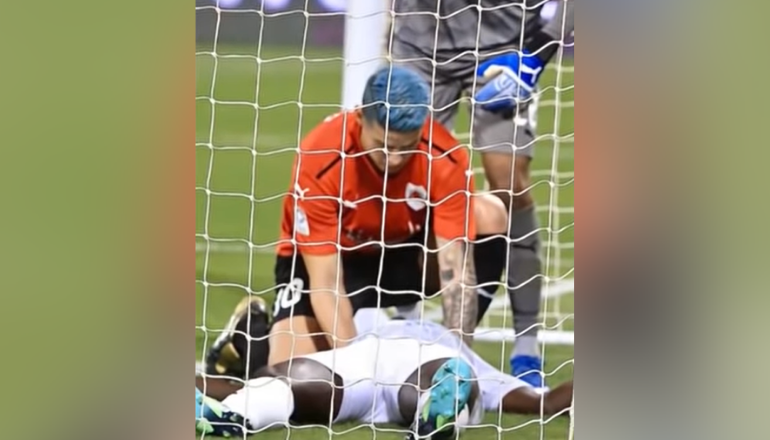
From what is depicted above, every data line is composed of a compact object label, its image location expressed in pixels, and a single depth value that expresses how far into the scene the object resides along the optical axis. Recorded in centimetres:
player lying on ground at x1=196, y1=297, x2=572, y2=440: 2767
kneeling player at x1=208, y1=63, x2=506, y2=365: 2794
